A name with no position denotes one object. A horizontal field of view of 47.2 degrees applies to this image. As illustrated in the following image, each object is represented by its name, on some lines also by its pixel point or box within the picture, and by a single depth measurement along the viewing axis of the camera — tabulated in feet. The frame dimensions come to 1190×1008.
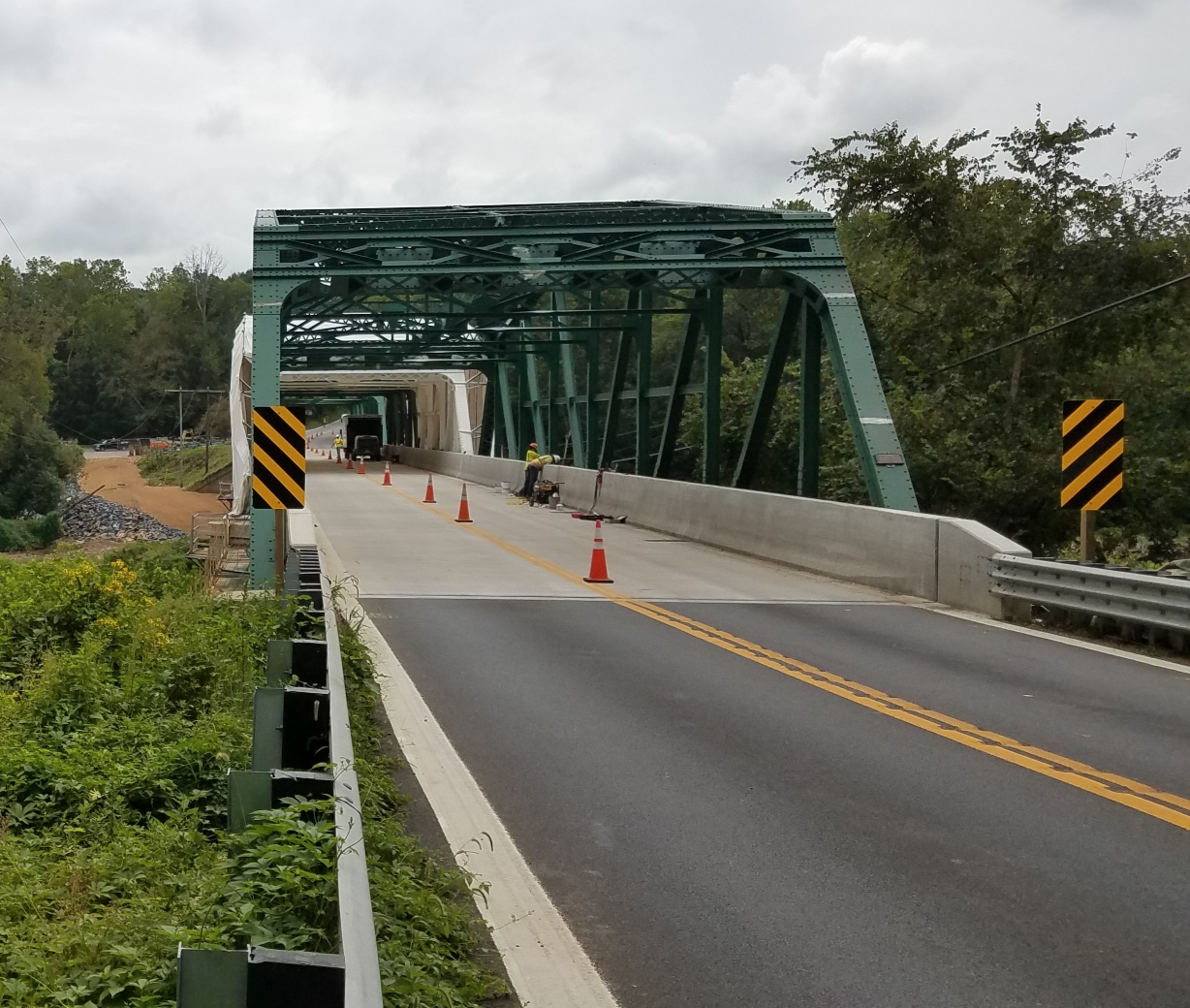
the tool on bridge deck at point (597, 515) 88.03
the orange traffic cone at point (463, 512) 87.30
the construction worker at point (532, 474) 110.32
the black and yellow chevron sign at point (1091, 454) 45.44
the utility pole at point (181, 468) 312.27
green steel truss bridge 62.44
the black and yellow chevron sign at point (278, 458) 42.29
